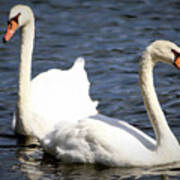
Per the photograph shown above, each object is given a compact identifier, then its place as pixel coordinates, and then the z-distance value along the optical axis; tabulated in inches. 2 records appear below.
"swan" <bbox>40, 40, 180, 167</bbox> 598.9
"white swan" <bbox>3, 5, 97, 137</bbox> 724.7
